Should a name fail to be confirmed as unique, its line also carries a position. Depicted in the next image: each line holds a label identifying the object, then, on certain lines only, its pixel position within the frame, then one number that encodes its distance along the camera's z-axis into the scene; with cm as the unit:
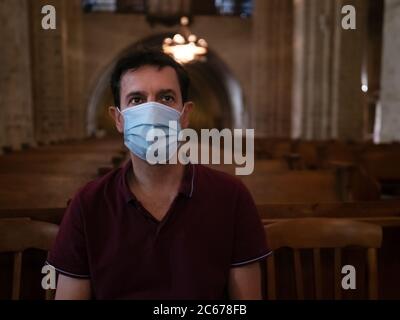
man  173
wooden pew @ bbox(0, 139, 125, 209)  398
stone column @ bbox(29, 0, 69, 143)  1591
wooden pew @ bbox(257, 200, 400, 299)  257
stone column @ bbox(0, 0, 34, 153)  1009
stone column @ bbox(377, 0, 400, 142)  988
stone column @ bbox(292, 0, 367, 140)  1350
